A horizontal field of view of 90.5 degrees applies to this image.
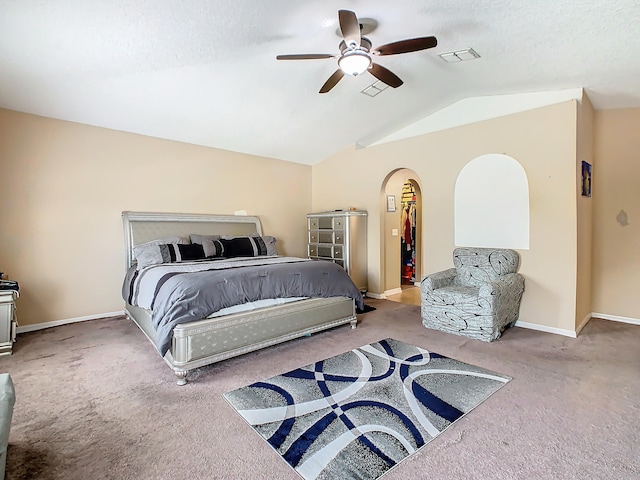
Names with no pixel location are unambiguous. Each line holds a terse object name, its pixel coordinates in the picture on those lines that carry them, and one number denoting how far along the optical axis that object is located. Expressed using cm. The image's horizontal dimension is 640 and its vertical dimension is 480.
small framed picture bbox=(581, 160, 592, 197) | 400
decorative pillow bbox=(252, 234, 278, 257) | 521
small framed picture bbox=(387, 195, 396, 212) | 595
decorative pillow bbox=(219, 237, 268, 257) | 478
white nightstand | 314
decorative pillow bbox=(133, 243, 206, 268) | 409
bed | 270
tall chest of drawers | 562
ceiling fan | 234
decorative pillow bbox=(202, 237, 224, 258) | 456
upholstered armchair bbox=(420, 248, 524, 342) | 354
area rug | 179
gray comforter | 271
